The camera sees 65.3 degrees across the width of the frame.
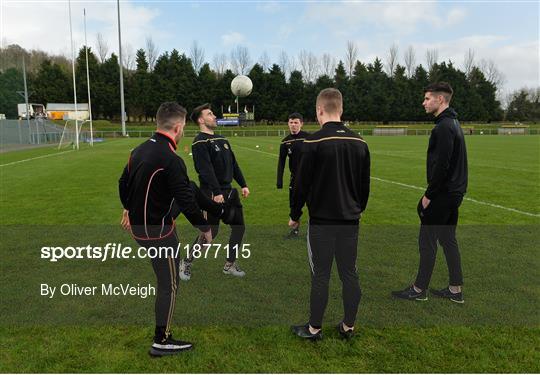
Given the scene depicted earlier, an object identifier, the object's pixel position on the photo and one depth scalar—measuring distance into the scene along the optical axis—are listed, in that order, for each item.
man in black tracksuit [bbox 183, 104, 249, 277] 5.27
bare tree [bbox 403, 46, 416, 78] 103.06
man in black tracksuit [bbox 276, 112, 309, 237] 7.37
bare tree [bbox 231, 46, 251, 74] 96.81
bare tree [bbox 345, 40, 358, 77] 101.06
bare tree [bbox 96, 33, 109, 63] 90.62
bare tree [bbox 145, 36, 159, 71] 90.94
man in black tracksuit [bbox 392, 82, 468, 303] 4.32
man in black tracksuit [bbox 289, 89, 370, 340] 3.57
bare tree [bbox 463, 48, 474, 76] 101.07
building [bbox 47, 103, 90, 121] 75.38
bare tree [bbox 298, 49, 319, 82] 104.31
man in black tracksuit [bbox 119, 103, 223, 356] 3.38
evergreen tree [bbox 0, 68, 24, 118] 81.81
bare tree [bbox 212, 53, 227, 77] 95.00
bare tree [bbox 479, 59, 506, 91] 102.30
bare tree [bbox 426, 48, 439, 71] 99.60
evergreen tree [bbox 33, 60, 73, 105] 81.19
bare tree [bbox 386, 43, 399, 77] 101.50
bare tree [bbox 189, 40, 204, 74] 91.22
